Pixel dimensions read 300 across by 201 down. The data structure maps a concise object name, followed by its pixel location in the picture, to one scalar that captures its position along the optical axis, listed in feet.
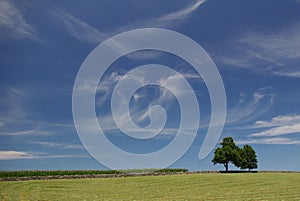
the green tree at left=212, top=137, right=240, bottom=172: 273.13
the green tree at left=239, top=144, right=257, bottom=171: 277.23
